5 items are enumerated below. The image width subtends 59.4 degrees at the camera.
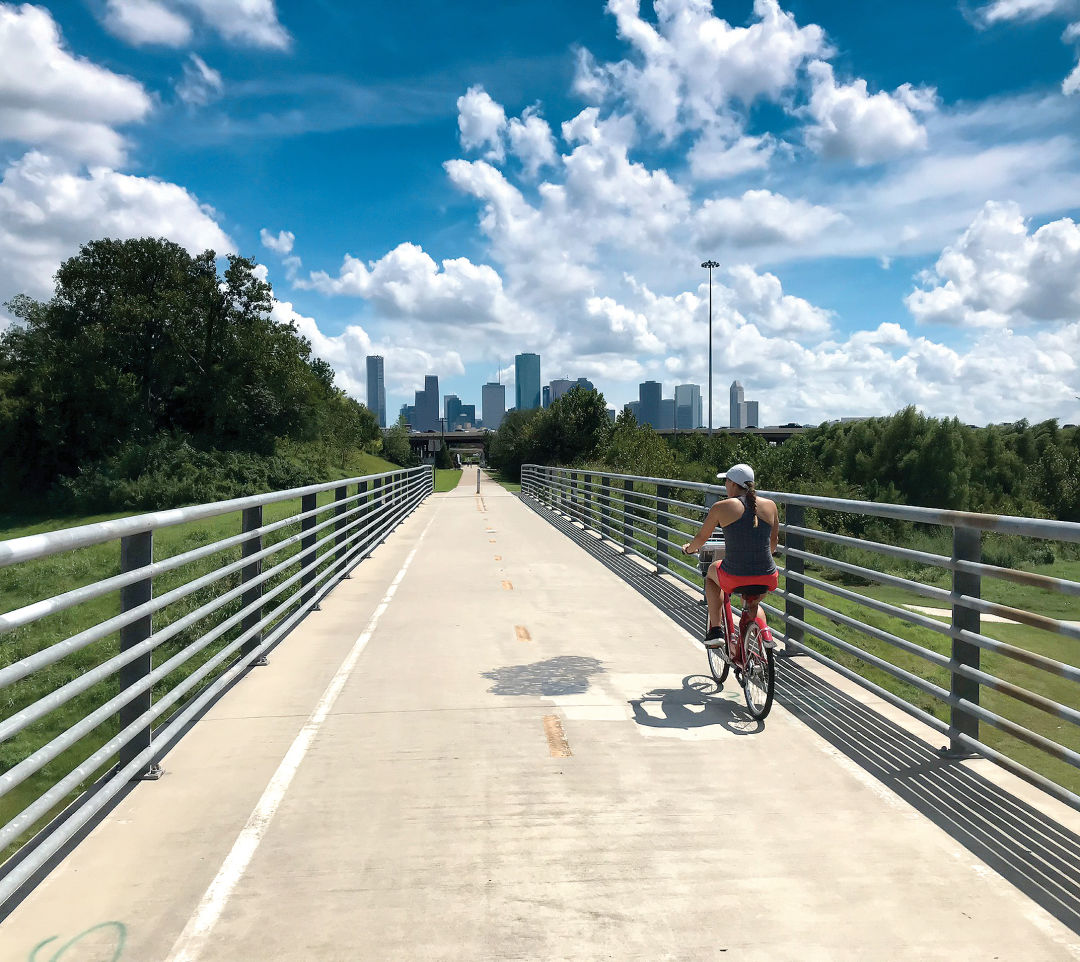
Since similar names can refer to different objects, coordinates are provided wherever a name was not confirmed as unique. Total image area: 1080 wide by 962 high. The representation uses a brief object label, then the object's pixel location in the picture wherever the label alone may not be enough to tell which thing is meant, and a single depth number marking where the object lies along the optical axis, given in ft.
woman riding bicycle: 22.24
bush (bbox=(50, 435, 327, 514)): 199.41
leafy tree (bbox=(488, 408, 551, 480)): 325.01
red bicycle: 21.08
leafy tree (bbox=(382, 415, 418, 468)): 504.02
